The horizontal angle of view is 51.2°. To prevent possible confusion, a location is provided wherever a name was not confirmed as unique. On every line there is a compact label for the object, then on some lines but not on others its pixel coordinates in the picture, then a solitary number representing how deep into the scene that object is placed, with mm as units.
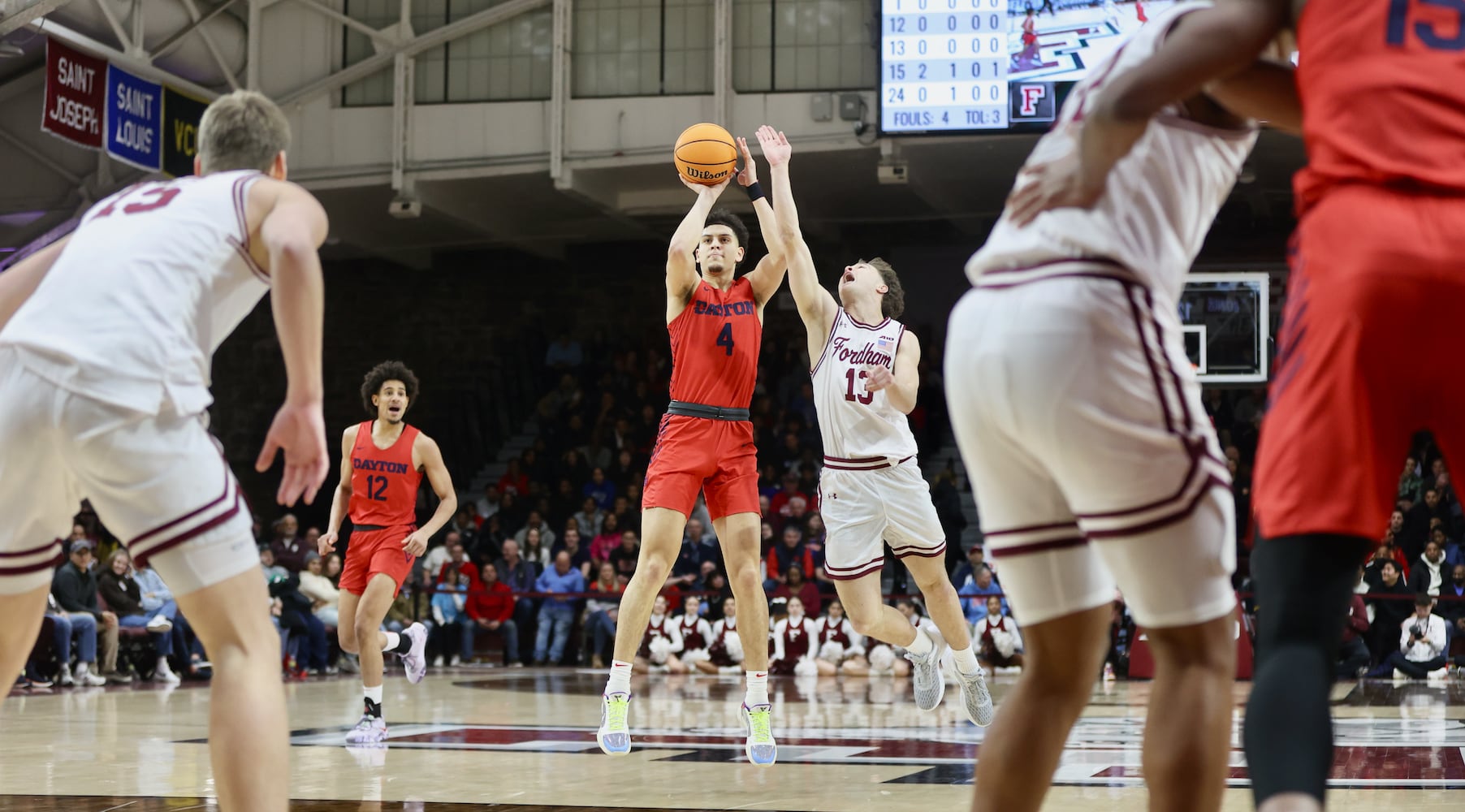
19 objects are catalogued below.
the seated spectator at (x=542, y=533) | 17828
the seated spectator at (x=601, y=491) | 19312
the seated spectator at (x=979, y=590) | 15523
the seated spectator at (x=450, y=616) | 16812
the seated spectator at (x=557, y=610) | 16578
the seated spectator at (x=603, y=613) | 16188
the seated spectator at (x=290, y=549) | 15758
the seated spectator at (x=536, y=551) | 17469
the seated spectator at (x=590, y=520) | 18500
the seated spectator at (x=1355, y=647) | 14047
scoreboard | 14305
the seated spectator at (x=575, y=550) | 17562
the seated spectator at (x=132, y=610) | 13305
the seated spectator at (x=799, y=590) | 15602
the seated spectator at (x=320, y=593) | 15117
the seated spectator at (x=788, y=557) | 16391
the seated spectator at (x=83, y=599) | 12664
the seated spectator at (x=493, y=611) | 16609
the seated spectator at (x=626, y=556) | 16969
